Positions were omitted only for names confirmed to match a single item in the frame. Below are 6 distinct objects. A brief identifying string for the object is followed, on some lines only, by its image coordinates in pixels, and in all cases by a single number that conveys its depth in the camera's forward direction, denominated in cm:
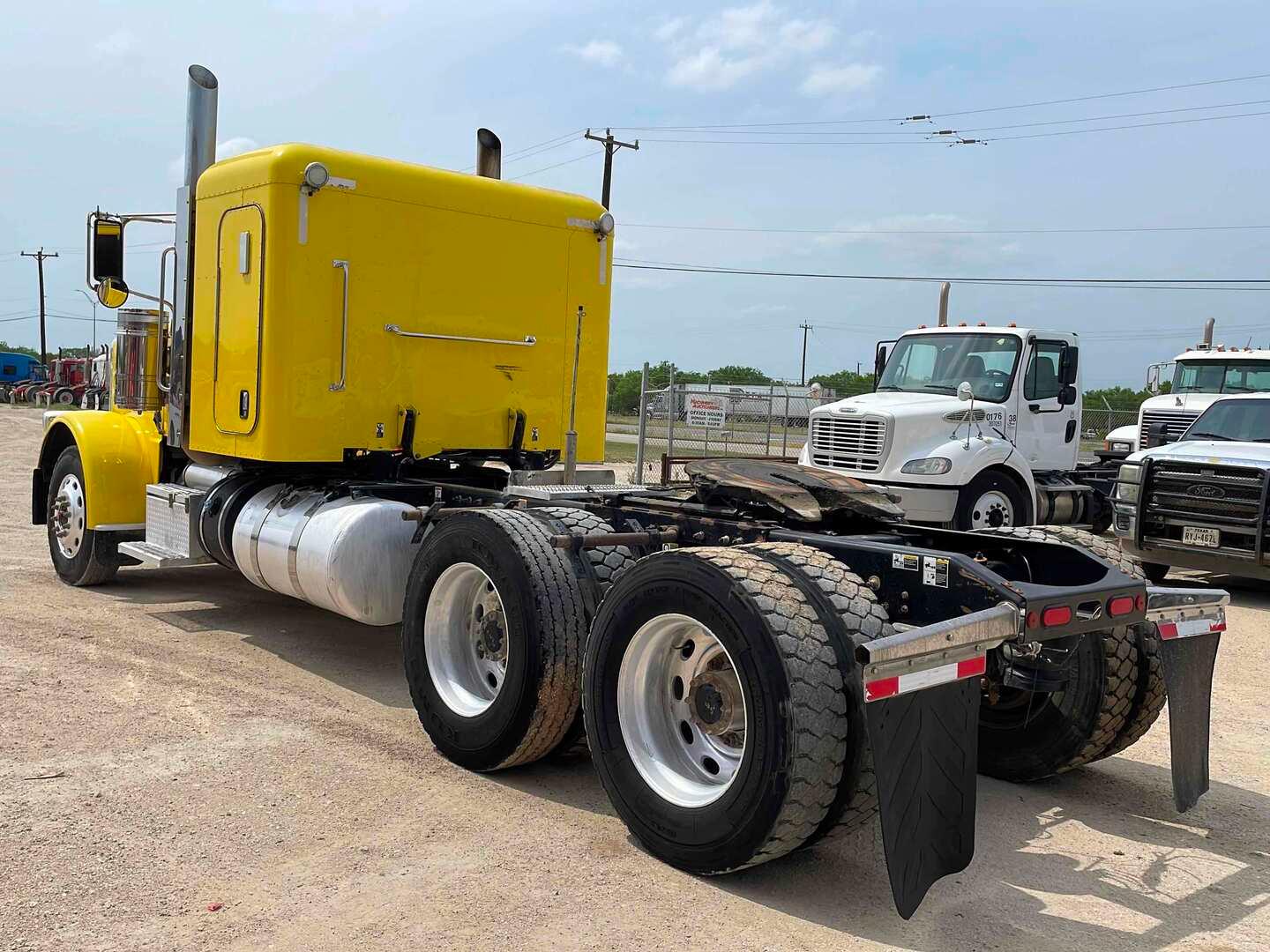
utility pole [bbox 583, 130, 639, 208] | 3838
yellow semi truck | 388
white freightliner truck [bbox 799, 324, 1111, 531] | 1276
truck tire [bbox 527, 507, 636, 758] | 523
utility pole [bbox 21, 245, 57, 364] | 7925
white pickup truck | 1072
